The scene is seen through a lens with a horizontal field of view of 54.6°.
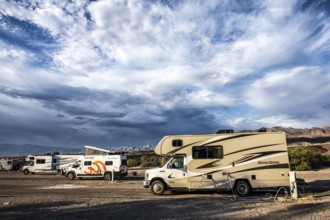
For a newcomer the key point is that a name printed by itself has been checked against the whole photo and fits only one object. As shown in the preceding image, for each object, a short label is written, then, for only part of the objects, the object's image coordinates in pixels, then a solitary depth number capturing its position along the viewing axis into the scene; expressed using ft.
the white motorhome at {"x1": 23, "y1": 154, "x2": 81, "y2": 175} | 136.36
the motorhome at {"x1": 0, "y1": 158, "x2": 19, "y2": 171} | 183.11
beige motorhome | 56.85
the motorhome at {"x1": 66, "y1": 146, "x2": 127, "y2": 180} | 100.99
